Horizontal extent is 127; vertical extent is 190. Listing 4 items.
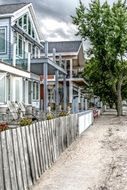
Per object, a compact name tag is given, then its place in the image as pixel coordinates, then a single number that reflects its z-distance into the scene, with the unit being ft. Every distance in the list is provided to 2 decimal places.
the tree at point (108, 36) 126.41
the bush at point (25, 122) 38.60
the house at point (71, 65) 133.49
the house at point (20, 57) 76.38
